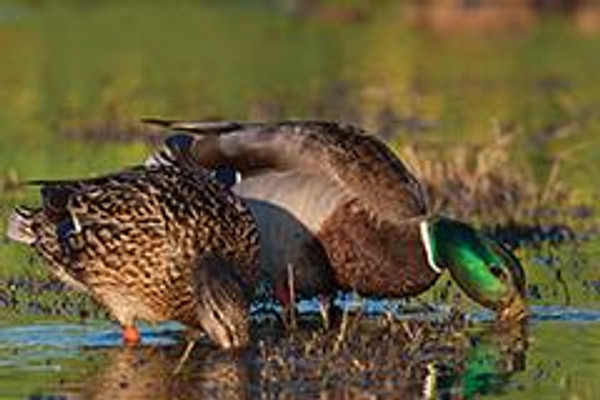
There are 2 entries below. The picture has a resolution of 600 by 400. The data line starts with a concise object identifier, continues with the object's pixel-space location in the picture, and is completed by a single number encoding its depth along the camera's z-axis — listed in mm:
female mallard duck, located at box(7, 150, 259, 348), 16266
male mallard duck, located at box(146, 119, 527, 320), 17641
